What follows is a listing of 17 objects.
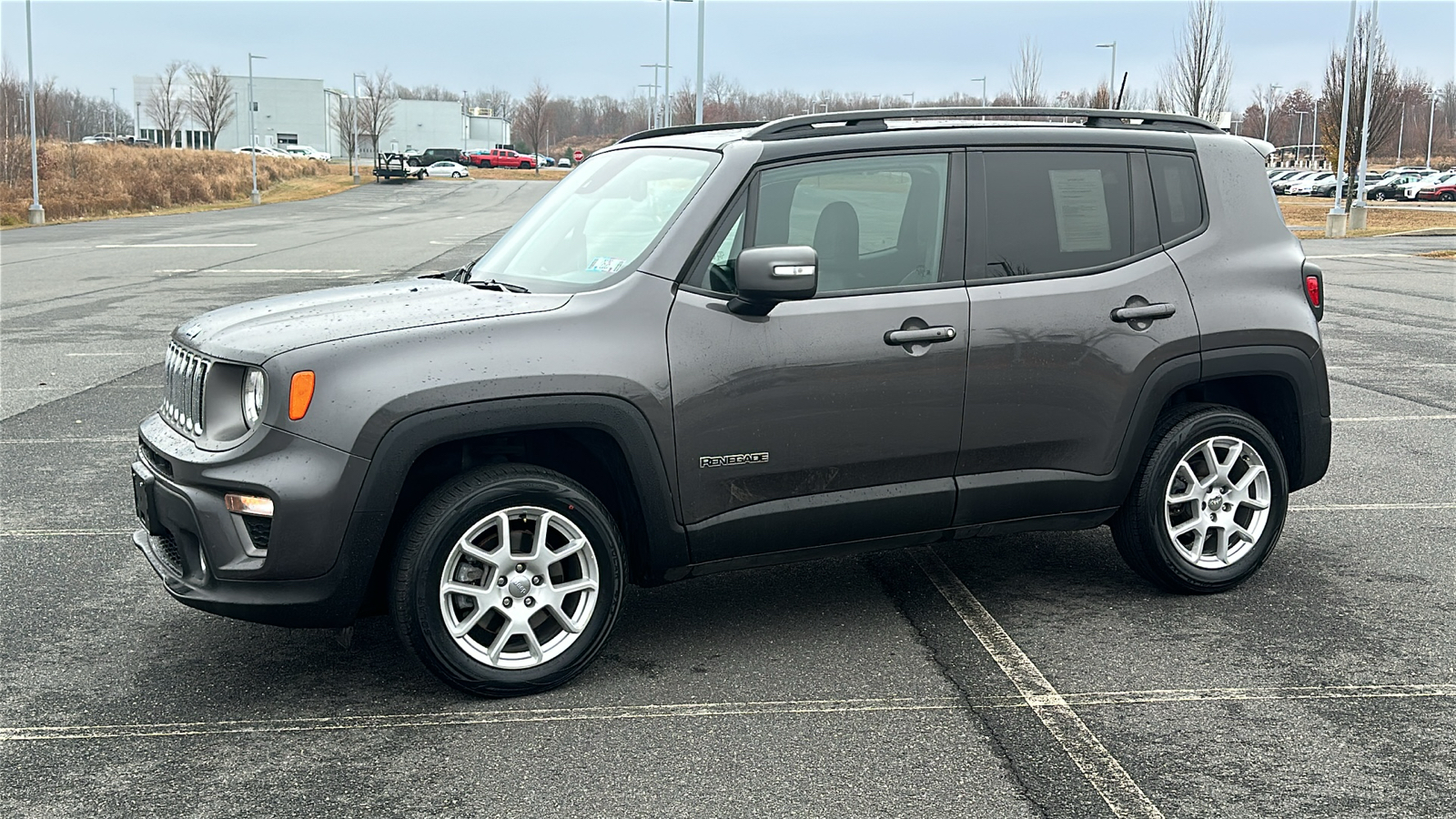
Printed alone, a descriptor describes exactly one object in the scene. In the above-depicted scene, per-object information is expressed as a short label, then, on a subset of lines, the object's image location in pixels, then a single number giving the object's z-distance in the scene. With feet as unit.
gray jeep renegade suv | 13.71
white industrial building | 442.50
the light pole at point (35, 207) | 123.24
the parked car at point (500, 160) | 329.93
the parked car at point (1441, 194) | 221.66
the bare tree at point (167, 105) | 360.91
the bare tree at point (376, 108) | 322.75
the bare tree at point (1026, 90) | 182.93
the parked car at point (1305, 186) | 230.48
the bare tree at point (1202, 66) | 153.99
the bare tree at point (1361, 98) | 147.95
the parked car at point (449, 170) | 264.93
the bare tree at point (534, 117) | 347.36
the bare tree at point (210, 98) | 324.60
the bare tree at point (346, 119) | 341.21
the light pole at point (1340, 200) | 121.49
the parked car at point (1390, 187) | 221.66
